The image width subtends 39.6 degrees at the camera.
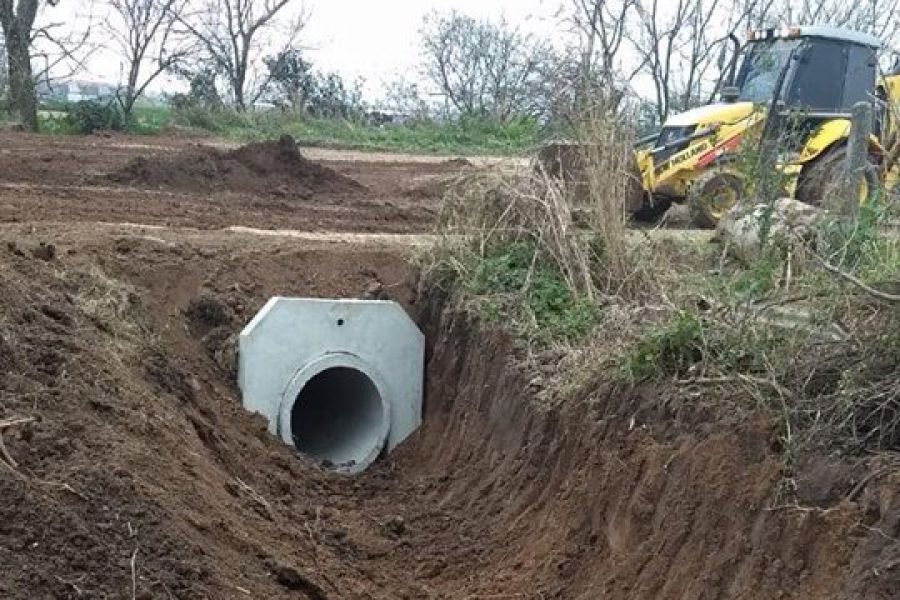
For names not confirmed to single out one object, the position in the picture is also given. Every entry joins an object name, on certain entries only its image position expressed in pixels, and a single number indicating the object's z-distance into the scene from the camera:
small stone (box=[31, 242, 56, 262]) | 8.49
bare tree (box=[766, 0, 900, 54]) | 34.94
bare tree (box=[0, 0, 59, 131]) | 24.19
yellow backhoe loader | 12.62
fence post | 7.92
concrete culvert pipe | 9.15
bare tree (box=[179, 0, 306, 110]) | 37.25
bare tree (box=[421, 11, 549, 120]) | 39.59
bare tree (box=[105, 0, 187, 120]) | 32.38
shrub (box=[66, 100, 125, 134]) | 25.27
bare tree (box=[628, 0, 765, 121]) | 35.16
